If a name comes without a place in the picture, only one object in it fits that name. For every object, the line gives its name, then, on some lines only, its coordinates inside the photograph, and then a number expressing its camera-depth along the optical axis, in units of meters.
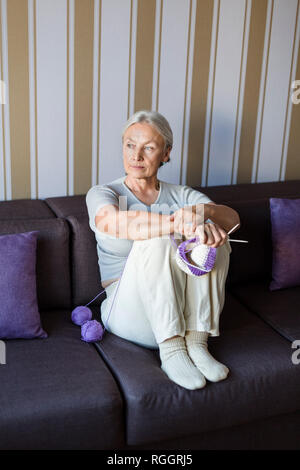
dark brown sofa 1.86
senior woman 2.07
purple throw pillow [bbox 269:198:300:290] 2.68
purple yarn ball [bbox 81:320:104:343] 2.20
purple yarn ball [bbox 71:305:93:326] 2.31
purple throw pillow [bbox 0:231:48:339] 2.13
